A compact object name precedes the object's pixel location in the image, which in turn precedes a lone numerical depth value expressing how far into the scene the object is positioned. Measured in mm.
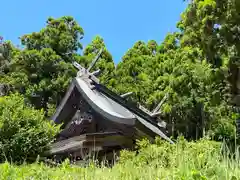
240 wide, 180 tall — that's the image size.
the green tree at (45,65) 21406
